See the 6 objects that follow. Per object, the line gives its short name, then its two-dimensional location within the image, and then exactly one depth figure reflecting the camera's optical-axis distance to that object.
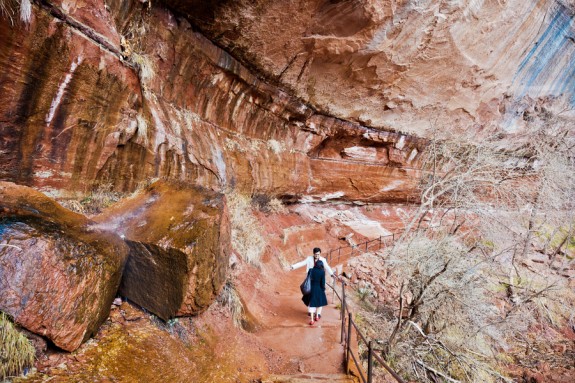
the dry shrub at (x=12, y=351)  2.20
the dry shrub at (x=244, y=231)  7.74
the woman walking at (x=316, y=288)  5.84
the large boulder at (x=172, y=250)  3.57
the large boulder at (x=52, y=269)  2.45
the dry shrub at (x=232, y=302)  4.86
